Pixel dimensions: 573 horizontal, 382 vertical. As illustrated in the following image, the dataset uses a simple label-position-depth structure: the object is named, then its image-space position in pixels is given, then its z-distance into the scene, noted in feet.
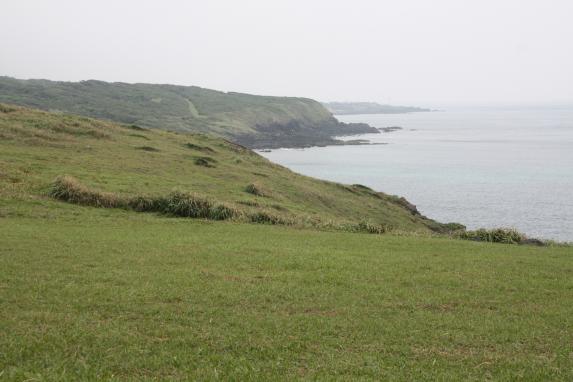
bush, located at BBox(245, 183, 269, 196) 124.16
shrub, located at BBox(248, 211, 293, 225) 91.40
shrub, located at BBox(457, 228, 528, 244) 86.02
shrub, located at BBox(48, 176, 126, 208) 89.25
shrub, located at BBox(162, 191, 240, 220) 89.61
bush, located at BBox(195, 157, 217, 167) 148.56
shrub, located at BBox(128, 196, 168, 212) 90.94
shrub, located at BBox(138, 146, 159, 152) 154.48
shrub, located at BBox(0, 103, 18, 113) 162.30
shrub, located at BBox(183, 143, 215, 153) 176.81
